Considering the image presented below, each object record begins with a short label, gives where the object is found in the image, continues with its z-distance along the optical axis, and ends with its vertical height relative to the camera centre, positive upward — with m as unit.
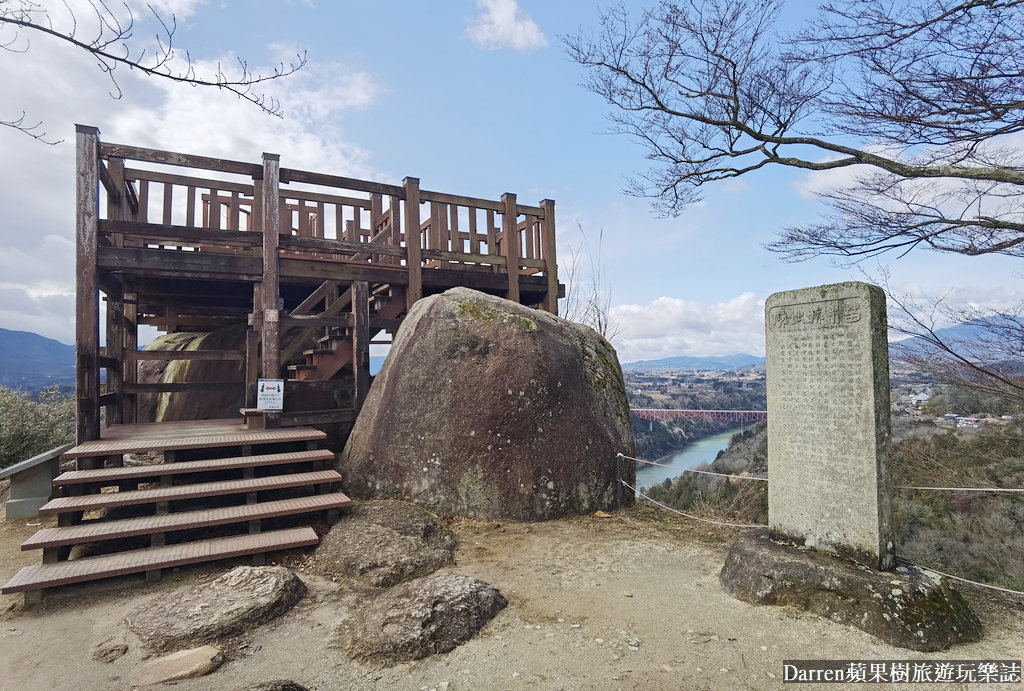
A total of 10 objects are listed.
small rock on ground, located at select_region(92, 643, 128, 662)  3.13 -1.84
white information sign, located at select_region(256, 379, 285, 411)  6.52 -0.40
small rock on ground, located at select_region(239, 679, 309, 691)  2.50 -1.65
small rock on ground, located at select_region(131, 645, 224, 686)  2.89 -1.80
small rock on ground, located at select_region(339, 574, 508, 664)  3.09 -1.72
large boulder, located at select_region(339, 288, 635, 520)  5.83 -0.78
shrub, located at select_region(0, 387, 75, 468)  8.22 -1.03
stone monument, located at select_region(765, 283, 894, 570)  3.71 -0.54
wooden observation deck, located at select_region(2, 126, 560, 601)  4.80 +0.73
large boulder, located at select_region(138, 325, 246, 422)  9.55 -0.27
